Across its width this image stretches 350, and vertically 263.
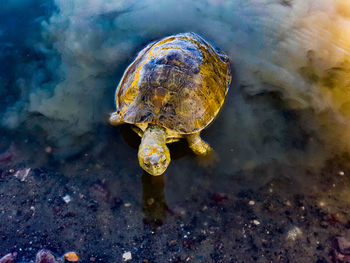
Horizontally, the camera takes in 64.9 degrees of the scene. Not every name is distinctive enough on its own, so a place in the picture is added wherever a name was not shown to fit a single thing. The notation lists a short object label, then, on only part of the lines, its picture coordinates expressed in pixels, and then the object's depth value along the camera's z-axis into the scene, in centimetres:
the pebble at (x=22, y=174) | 372
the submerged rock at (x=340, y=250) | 312
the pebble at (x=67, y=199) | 354
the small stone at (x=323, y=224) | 337
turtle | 362
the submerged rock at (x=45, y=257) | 291
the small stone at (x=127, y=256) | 311
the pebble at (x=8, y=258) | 291
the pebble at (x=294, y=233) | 330
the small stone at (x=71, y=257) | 306
